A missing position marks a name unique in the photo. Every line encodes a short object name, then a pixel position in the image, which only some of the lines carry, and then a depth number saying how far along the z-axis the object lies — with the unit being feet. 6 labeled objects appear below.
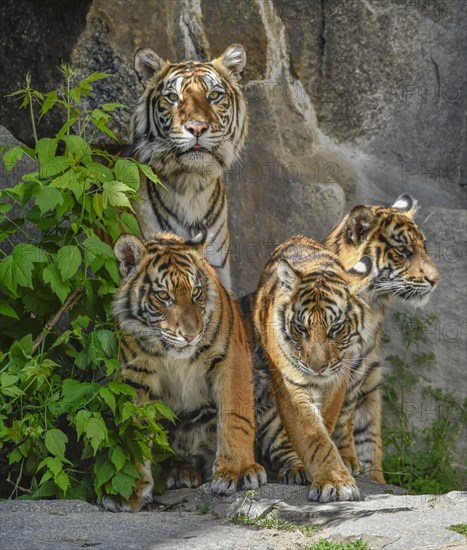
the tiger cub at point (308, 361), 36.81
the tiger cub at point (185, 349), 35.14
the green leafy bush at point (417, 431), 44.50
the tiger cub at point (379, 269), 40.65
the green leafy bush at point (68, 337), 33.88
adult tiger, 40.68
